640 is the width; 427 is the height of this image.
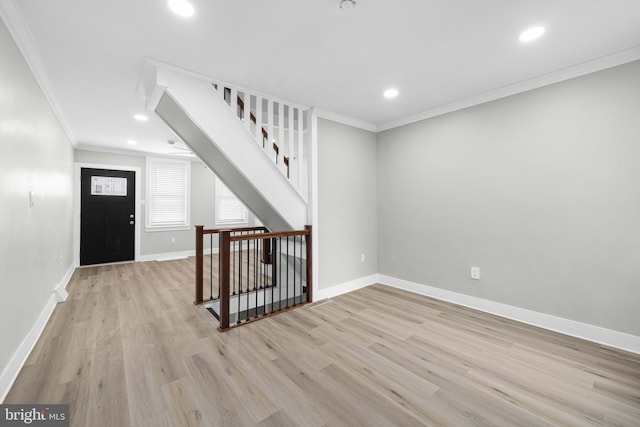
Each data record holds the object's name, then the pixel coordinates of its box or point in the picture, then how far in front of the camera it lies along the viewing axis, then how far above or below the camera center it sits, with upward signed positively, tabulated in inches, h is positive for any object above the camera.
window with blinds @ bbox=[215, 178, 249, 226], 268.0 +10.6
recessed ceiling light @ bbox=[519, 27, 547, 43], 73.1 +52.4
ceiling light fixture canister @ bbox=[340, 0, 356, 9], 62.3 +51.5
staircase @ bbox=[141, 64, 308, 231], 97.2 +35.1
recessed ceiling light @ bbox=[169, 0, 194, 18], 63.2 +52.1
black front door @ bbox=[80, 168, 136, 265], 202.7 +3.1
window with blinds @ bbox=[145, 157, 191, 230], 230.2 +23.5
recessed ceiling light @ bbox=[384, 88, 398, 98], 111.4 +54.4
